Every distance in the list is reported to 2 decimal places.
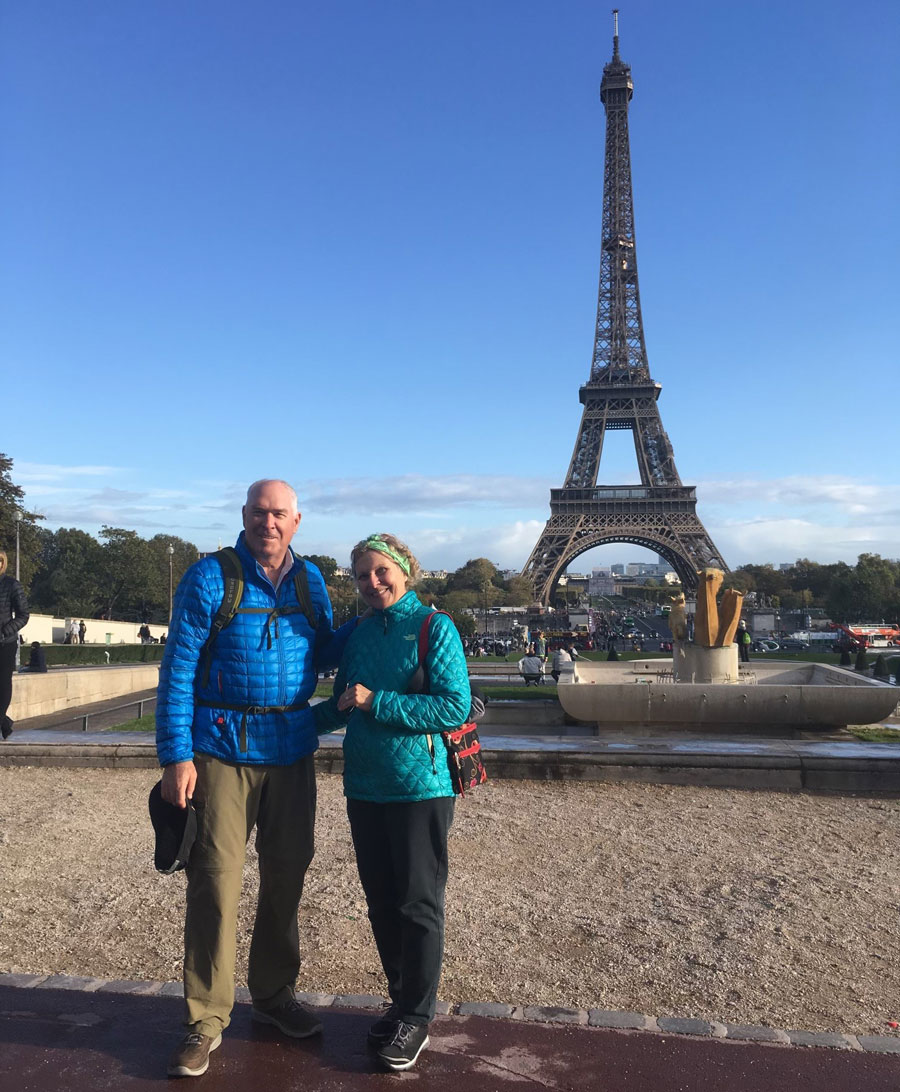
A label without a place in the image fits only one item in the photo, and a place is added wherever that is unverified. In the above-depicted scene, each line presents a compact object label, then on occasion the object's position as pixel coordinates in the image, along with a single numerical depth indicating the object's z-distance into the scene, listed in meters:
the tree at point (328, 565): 104.95
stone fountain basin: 11.31
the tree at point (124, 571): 72.19
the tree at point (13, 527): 39.19
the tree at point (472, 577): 131.25
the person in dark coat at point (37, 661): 19.95
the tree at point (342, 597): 71.16
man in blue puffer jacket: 3.43
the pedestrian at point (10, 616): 8.73
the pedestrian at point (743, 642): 20.31
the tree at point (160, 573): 73.94
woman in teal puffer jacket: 3.45
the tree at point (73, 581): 70.31
